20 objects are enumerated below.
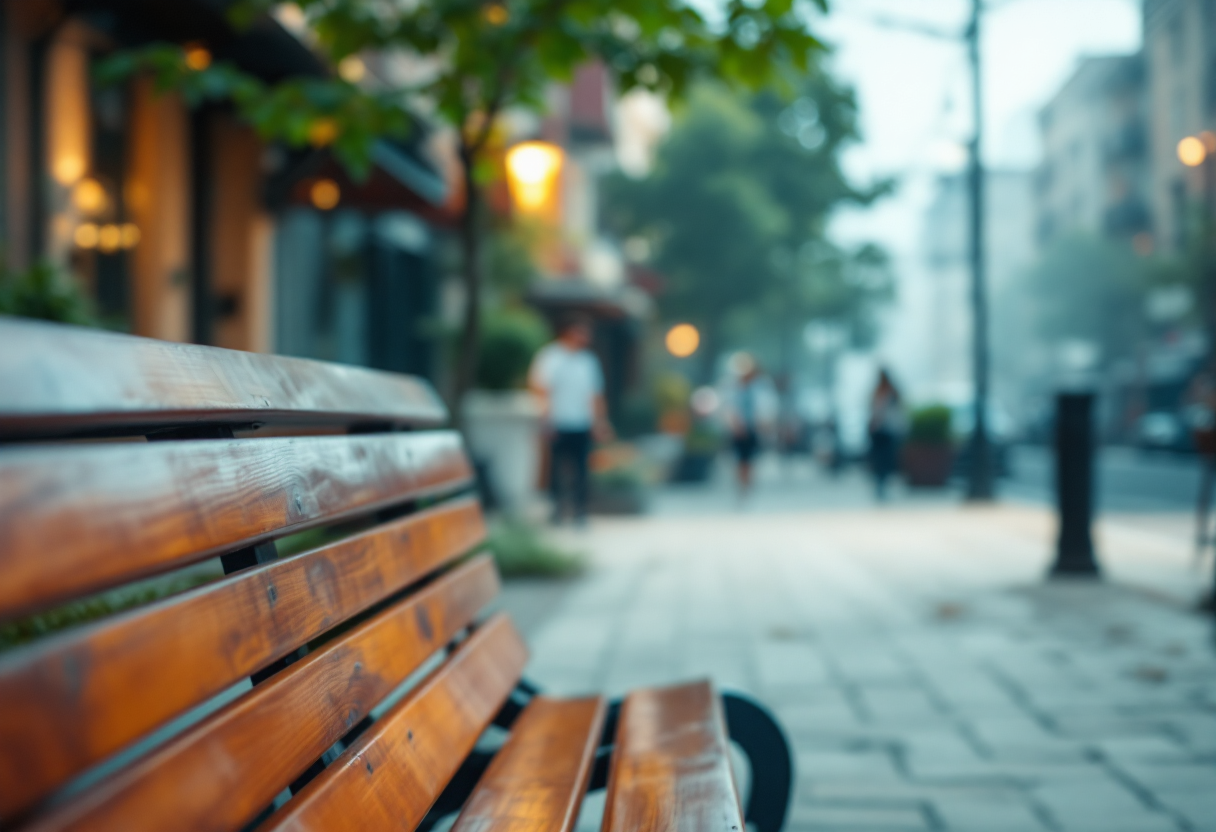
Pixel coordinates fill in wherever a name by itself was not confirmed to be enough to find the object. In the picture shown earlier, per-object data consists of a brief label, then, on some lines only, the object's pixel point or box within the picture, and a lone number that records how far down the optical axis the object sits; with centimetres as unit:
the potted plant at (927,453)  1777
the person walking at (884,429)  1616
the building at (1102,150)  5512
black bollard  743
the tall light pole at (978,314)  1455
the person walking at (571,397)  1168
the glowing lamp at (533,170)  922
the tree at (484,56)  477
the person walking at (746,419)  1564
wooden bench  92
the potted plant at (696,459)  2094
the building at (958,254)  9481
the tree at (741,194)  3334
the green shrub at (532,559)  797
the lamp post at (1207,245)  794
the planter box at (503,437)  1320
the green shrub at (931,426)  1759
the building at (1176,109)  2124
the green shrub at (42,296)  498
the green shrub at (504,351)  1362
